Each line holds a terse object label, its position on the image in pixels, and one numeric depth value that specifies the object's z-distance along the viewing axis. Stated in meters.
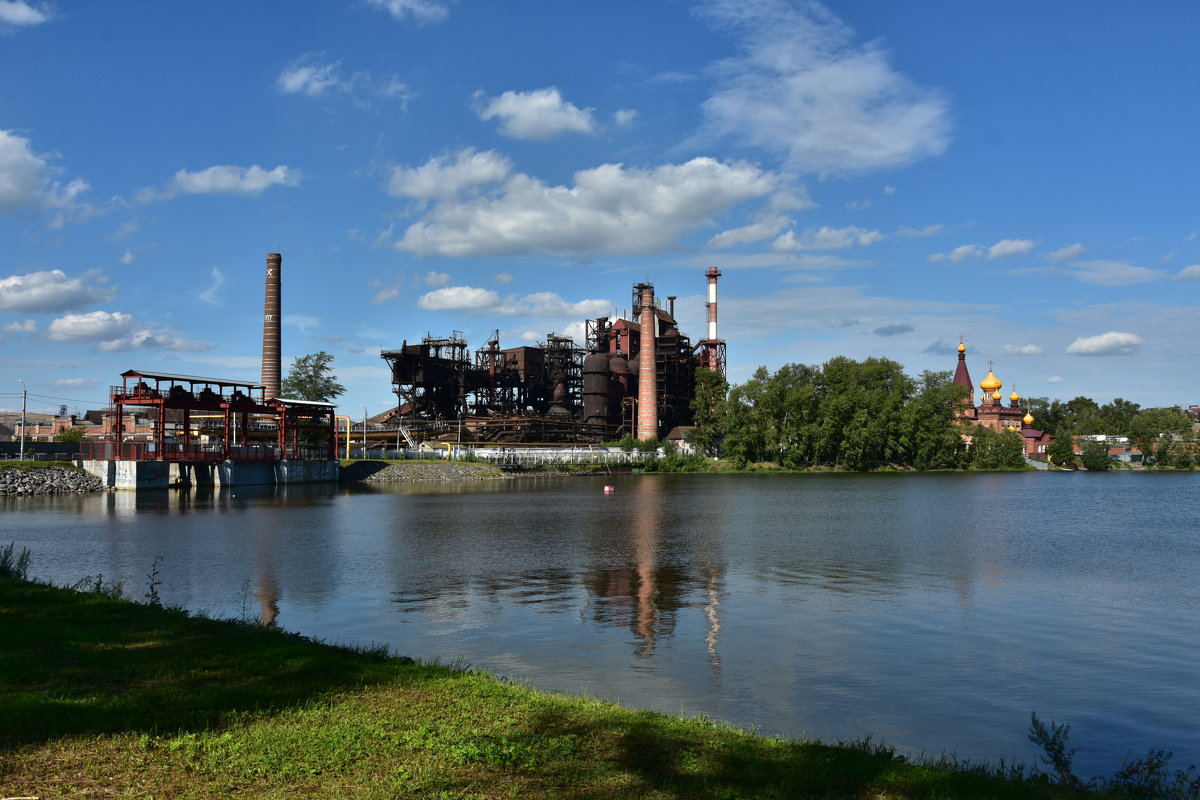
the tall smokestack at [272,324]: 102.38
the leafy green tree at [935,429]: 116.12
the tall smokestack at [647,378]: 120.38
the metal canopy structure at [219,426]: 67.94
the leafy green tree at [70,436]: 118.25
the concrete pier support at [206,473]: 66.12
